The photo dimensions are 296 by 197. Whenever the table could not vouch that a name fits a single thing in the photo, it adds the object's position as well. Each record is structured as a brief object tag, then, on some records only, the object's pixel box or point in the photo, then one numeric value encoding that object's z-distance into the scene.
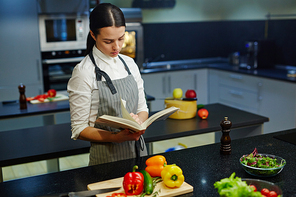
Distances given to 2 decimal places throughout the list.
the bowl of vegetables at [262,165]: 1.32
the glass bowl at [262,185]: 1.13
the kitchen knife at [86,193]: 1.20
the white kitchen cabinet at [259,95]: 3.71
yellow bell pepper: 1.25
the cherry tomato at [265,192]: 1.15
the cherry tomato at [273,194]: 1.13
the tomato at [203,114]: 2.37
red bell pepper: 1.20
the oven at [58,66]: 4.21
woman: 1.51
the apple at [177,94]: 2.47
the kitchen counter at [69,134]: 1.81
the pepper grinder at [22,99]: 2.80
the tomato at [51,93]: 3.17
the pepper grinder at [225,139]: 1.59
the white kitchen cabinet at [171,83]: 4.54
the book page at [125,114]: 1.43
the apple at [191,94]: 2.47
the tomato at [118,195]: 1.20
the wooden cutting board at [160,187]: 1.23
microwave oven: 4.13
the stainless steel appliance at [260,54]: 4.42
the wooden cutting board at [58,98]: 3.04
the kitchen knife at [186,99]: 2.38
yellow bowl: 2.38
